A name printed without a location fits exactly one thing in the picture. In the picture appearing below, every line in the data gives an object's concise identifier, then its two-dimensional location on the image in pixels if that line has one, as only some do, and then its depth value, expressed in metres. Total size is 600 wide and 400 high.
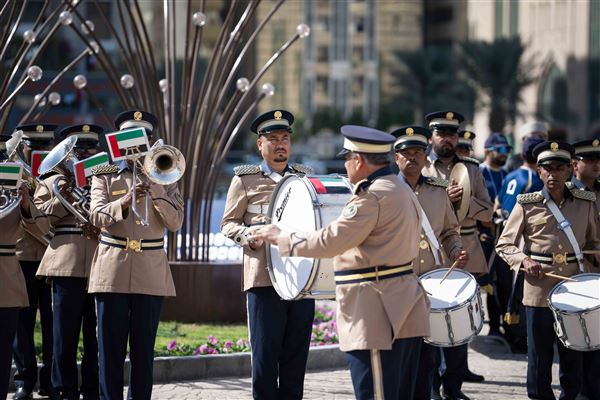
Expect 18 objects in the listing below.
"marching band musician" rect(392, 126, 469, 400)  12.72
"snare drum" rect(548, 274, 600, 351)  12.64
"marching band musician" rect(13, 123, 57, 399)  13.99
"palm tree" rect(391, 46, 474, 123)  98.36
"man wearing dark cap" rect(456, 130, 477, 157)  17.85
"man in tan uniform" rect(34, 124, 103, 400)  13.08
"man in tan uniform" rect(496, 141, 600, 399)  13.52
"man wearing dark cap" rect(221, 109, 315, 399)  11.80
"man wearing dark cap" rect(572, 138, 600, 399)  15.16
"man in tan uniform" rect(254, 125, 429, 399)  9.98
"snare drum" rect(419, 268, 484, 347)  11.79
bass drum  10.95
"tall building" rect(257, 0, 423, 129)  138.68
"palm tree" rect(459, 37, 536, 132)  94.51
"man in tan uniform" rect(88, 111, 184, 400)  11.91
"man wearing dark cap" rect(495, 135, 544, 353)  17.64
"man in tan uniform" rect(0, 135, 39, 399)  12.09
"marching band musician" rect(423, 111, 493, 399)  14.71
